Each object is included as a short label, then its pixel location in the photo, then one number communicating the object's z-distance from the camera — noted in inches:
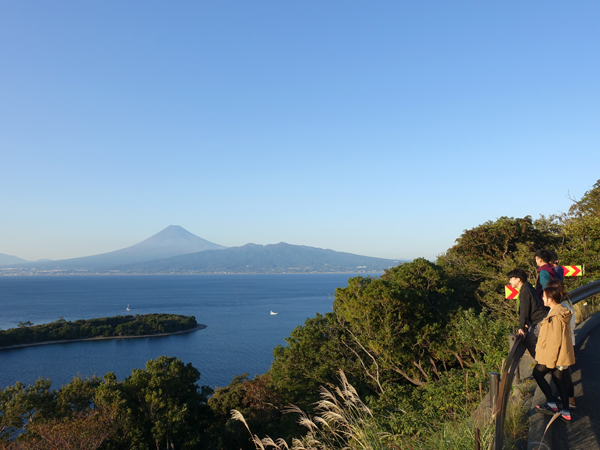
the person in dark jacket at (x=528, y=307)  146.6
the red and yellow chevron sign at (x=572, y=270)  219.6
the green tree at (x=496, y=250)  663.8
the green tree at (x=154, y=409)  634.8
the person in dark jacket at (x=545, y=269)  171.5
